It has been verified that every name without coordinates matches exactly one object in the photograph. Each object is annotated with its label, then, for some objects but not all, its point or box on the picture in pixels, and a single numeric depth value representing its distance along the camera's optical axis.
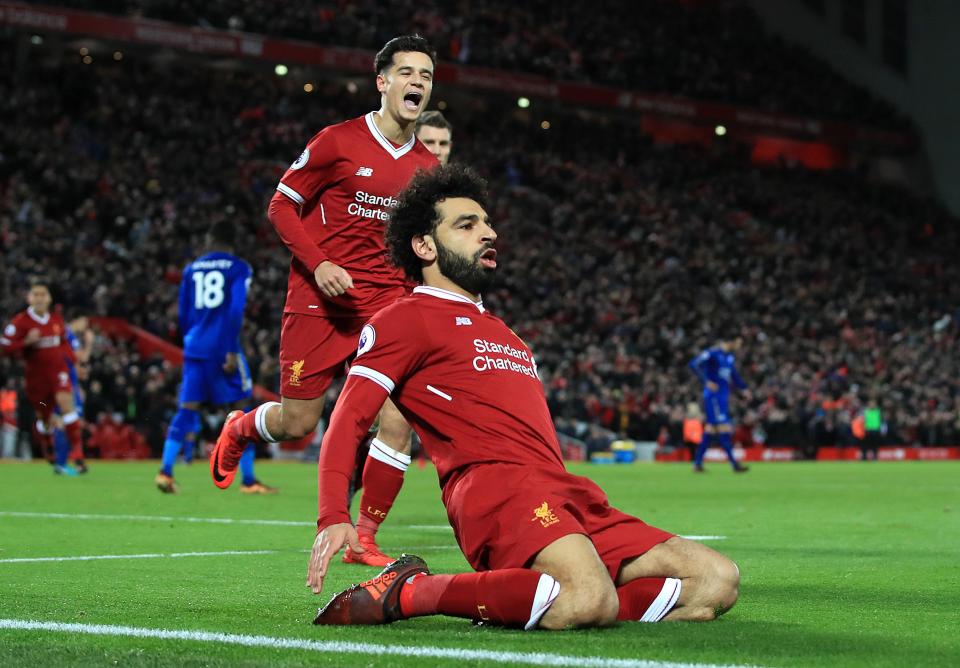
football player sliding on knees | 3.91
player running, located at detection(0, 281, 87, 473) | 14.95
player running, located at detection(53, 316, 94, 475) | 15.80
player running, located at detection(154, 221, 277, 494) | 11.70
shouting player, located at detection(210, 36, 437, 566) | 6.65
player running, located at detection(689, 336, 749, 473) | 20.66
